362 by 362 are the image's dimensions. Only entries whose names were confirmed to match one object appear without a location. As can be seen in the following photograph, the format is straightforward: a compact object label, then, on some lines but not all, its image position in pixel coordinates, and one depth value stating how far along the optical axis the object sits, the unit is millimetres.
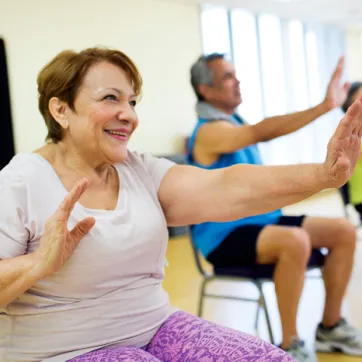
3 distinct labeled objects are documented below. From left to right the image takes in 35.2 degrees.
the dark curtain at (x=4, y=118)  5262
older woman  1237
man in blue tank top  2199
